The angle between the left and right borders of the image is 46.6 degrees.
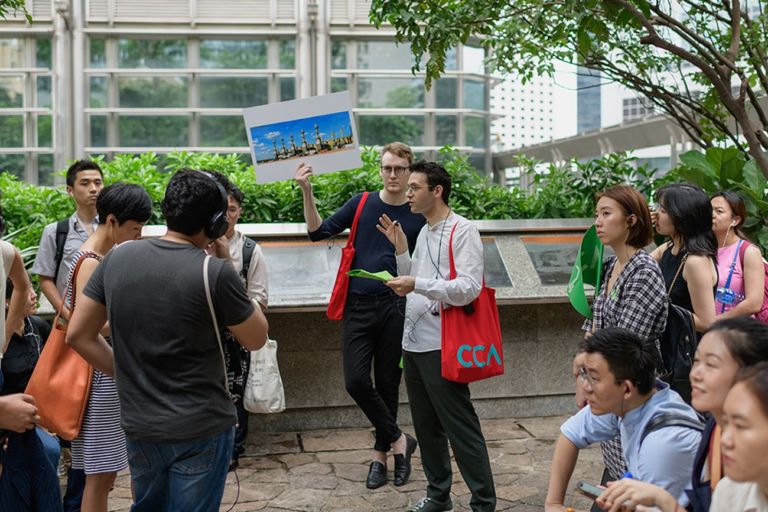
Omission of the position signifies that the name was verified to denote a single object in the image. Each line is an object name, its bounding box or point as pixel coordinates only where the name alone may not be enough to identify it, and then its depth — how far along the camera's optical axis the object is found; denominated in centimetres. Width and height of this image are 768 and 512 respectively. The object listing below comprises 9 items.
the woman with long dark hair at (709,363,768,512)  211
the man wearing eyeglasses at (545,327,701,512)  304
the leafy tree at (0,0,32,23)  580
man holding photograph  584
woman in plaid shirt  411
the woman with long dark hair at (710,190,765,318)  505
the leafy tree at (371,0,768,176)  550
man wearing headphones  326
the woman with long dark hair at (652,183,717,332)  455
